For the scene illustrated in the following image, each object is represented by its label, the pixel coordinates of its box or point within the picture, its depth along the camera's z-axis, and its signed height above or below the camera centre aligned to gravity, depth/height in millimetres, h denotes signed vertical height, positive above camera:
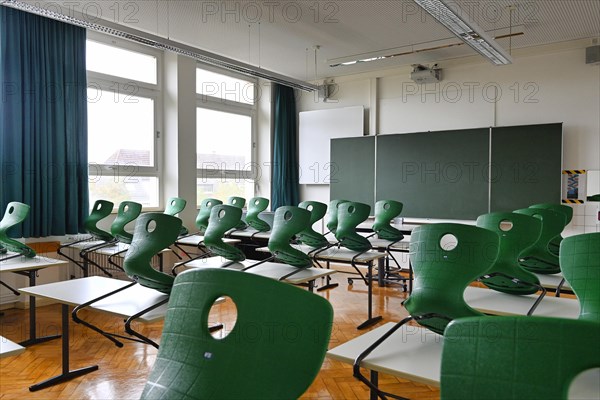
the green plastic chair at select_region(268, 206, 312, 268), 3584 -379
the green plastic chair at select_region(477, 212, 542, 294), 2457 -329
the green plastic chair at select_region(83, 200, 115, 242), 5137 -386
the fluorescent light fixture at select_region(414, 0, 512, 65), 4246 +1582
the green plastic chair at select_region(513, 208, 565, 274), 3164 -427
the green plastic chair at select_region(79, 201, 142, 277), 4766 -394
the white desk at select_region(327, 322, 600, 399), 1496 -623
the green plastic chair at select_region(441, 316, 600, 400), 772 -296
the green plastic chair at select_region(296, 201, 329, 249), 4328 -496
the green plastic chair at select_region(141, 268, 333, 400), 1041 -370
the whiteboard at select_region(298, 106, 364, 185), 8234 +922
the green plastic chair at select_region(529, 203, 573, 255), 3516 -264
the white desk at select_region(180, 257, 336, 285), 3385 -664
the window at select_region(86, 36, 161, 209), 6141 +856
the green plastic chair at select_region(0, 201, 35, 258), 4055 -452
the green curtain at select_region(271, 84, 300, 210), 8672 +631
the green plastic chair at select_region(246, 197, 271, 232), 5660 -366
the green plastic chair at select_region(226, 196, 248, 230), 6210 -240
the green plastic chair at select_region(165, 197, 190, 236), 5836 -285
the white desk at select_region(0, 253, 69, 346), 3705 -665
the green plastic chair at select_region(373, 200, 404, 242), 5199 -446
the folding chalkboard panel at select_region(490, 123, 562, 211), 6387 +279
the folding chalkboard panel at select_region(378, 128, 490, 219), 6958 +200
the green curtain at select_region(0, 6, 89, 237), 5062 +691
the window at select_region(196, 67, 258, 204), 7703 +846
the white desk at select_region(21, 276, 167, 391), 2537 -668
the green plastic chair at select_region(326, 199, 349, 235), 4840 -320
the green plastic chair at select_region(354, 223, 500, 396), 1787 -343
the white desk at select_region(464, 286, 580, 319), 2227 -595
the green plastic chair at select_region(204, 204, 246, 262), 3484 -311
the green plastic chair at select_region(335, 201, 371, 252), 4397 -388
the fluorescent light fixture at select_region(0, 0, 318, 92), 4059 +1478
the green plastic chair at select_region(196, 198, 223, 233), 5172 -368
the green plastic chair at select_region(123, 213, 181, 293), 2553 -349
